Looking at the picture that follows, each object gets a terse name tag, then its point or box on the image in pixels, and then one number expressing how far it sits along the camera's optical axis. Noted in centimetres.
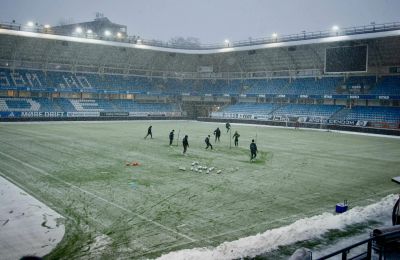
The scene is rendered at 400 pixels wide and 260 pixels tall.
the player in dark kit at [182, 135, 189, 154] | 2819
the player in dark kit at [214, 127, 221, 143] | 3756
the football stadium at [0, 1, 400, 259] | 1163
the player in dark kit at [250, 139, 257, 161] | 2583
